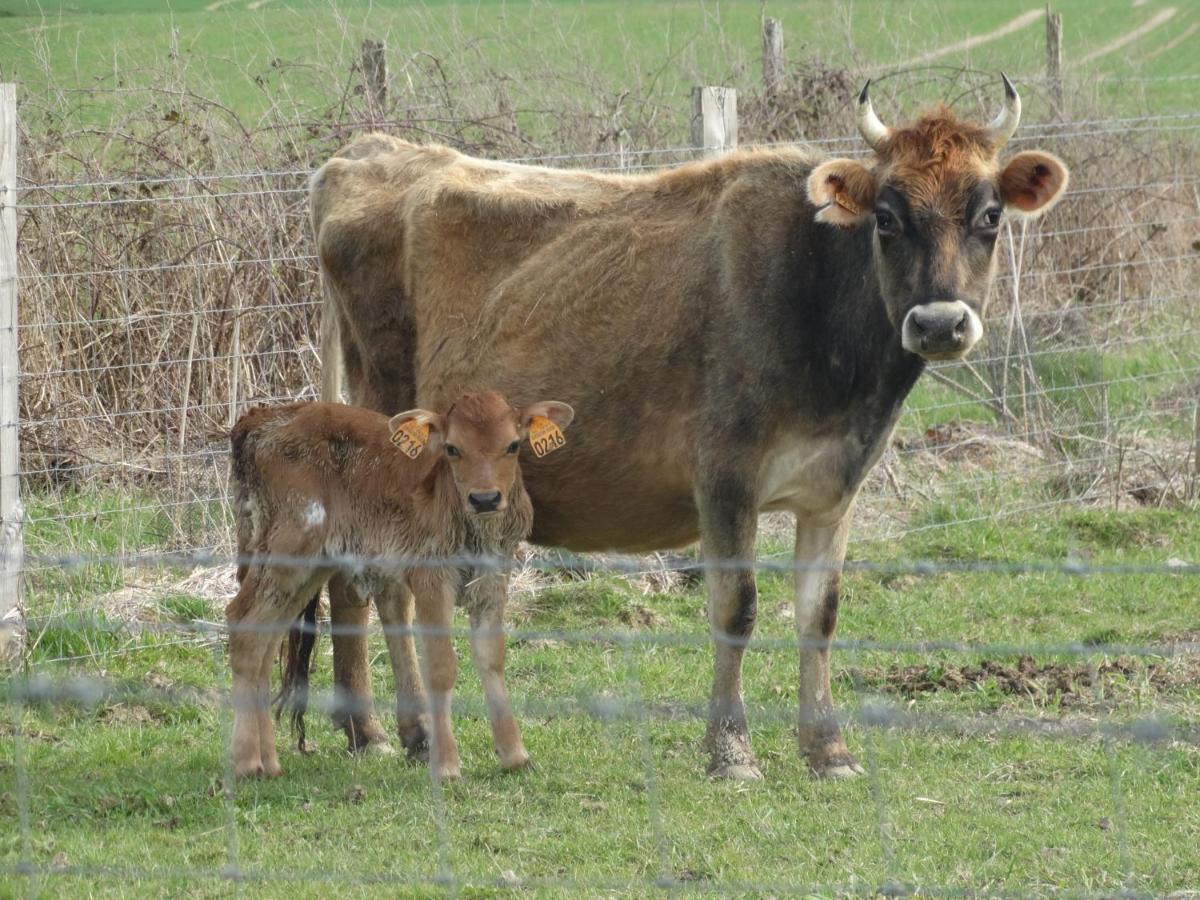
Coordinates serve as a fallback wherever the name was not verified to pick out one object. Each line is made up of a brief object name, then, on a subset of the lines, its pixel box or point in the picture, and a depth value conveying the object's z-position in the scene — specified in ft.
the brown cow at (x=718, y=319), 41.68
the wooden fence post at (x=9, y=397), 51.90
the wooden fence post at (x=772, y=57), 85.25
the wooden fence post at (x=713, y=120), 62.75
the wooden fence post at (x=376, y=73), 72.74
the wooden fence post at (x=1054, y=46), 108.58
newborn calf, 41.50
